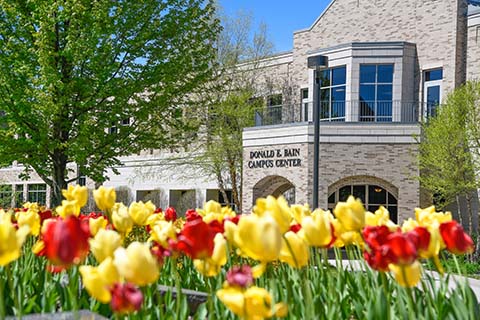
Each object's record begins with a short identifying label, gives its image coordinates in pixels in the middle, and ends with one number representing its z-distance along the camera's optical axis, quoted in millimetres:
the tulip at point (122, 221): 4164
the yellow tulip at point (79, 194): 4523
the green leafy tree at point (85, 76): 18312
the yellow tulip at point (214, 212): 4469
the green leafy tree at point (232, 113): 34688
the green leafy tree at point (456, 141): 24297
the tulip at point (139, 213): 4719
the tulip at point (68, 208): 4405
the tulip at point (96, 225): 4157
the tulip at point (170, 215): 6138
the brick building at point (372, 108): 28219
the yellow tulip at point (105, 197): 4574
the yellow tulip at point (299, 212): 4199
